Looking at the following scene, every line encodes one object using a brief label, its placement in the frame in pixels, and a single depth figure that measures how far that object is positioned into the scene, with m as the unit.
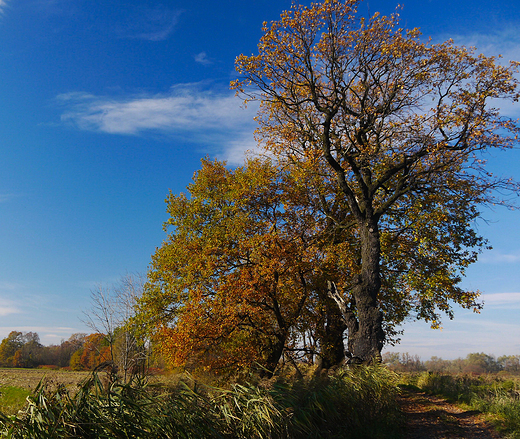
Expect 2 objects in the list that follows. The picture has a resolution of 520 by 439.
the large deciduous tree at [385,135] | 12.05
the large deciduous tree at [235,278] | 13.51
